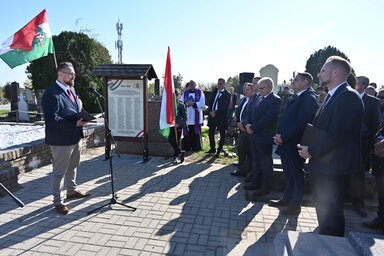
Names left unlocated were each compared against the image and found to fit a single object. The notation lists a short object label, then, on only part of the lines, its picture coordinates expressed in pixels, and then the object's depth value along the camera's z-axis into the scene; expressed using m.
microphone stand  4.28
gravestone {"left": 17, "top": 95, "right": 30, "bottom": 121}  15.16
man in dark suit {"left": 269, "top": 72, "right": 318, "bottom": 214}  3.97
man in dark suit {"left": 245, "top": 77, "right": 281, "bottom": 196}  4.79
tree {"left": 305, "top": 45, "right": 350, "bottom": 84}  40.78
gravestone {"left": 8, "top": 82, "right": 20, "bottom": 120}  15.27
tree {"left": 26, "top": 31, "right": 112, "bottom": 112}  17.81
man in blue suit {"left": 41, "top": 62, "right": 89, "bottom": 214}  3.93
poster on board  7.21
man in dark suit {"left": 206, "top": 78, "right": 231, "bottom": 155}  7.87
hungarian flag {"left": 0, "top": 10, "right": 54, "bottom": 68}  4.91
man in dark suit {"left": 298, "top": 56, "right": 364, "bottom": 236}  2.80
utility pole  34.86
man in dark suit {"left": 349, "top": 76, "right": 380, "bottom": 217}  4.30
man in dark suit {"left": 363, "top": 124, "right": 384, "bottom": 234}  3.75
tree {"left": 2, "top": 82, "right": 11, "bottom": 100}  31.87
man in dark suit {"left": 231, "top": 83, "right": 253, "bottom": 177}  5.88
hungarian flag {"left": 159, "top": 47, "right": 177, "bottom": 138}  6.77
